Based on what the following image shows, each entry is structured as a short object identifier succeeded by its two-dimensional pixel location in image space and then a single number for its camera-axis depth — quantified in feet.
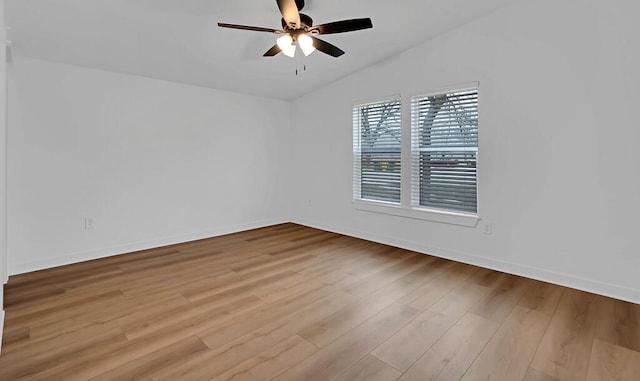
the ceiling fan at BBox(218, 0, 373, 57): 8.12
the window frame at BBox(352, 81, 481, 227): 12.26
